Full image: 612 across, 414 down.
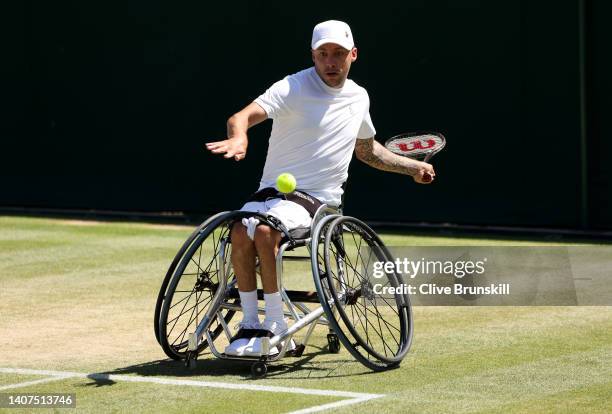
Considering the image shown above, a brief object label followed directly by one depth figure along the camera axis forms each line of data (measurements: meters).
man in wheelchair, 13.28
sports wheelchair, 13.05
